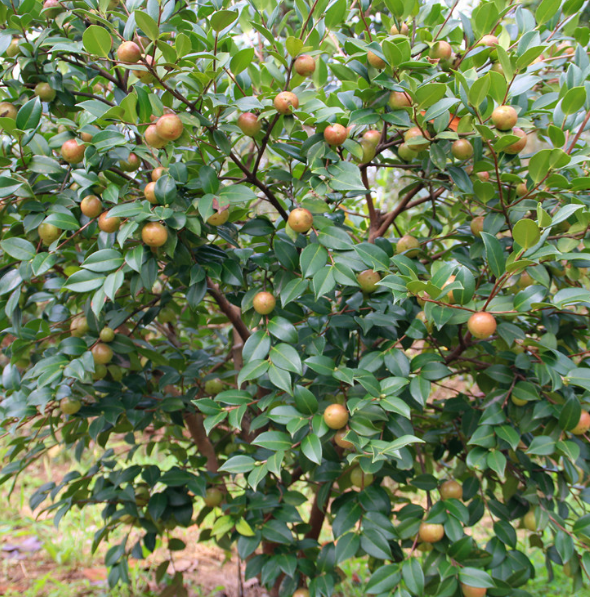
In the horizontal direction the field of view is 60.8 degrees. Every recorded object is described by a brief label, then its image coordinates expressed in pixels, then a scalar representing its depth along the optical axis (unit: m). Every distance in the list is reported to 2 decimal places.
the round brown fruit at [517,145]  1.14
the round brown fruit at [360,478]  1.26
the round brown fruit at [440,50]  1.23
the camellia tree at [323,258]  1.03
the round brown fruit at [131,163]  1.17
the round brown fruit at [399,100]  1.11
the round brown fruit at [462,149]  1.13
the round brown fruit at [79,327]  1.30
